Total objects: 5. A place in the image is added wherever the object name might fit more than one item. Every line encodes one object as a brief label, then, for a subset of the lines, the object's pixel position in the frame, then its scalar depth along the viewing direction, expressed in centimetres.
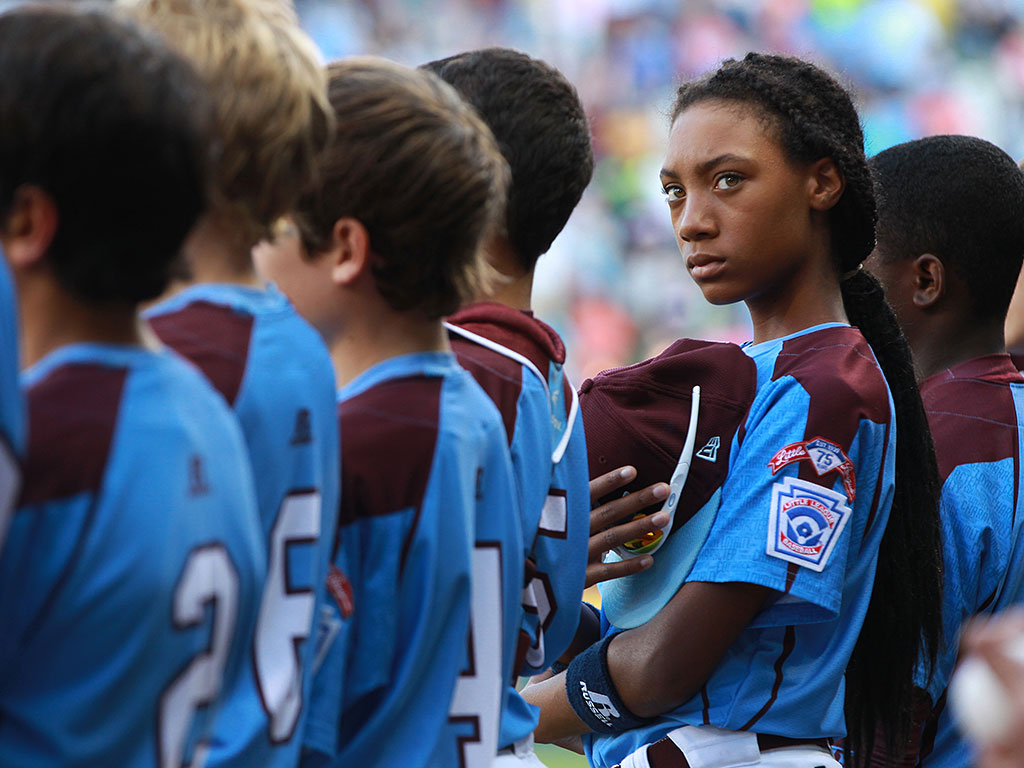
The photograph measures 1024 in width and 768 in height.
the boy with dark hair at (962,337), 1177
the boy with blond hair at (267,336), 1114
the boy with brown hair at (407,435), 1123
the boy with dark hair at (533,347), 1142
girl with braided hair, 1153
